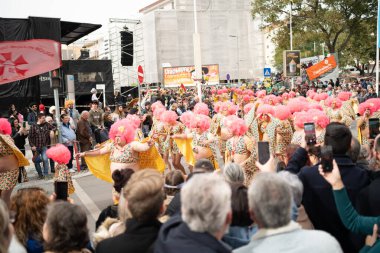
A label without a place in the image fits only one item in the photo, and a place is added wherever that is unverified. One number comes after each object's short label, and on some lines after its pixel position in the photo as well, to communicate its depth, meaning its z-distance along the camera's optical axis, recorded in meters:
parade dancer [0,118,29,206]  7.17
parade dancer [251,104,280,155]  8.81
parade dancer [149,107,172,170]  10.20
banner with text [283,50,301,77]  23.92
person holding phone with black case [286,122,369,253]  3.64
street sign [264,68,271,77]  32.53
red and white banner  8.05
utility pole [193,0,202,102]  18.64
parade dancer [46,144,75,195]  6.62
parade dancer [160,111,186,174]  9.86
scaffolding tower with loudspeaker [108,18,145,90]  59.57
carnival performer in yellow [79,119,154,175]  7.12
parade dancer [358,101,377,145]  8.90
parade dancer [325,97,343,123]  10.35
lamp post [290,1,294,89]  35.28
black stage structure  20.79
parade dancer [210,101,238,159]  9.67
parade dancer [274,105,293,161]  8.77
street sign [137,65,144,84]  16.50
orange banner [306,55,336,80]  18.86
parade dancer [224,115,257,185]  7.04
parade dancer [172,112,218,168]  8.63
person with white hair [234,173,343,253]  2.51
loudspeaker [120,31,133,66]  24.69
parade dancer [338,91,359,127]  10.34
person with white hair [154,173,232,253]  2.43
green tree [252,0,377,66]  35.06
